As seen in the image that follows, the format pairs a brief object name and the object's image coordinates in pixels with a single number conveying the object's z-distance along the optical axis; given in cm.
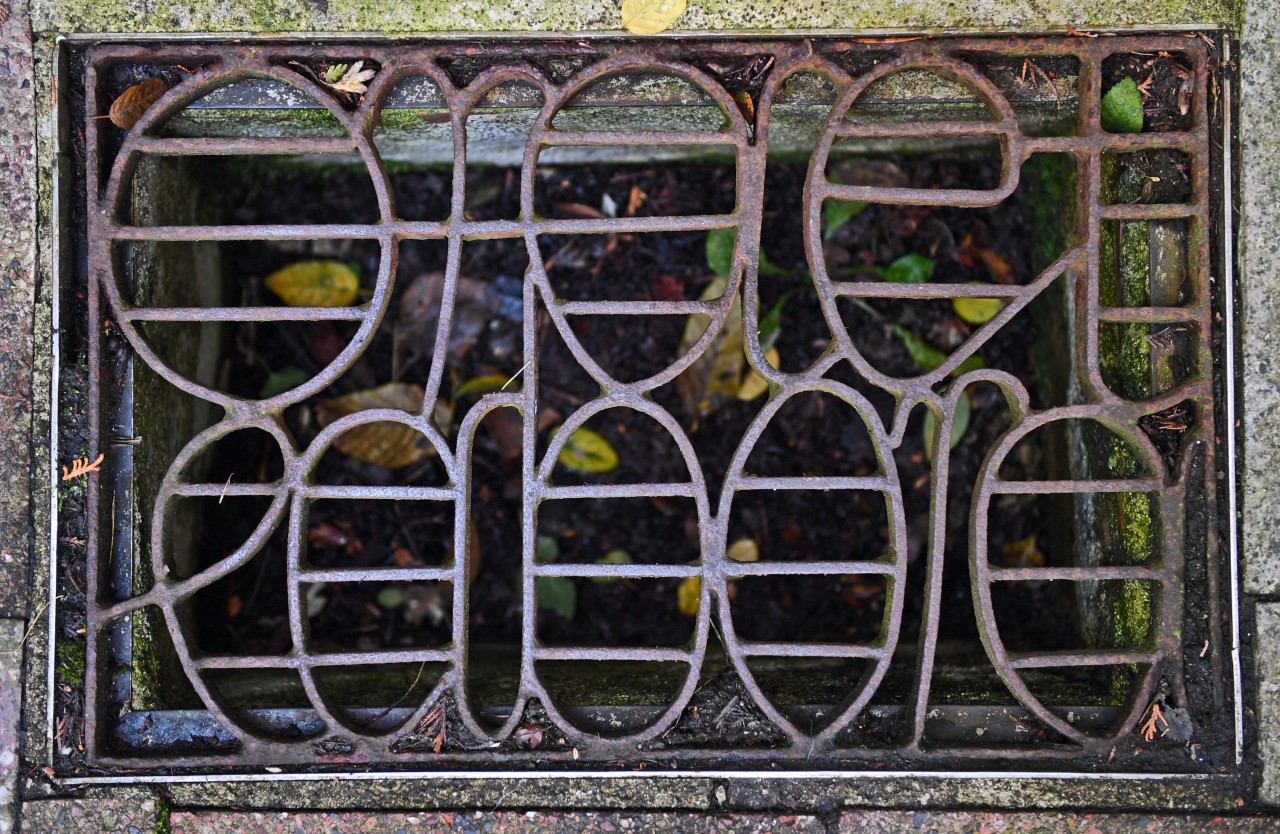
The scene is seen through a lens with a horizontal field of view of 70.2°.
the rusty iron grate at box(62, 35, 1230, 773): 195
